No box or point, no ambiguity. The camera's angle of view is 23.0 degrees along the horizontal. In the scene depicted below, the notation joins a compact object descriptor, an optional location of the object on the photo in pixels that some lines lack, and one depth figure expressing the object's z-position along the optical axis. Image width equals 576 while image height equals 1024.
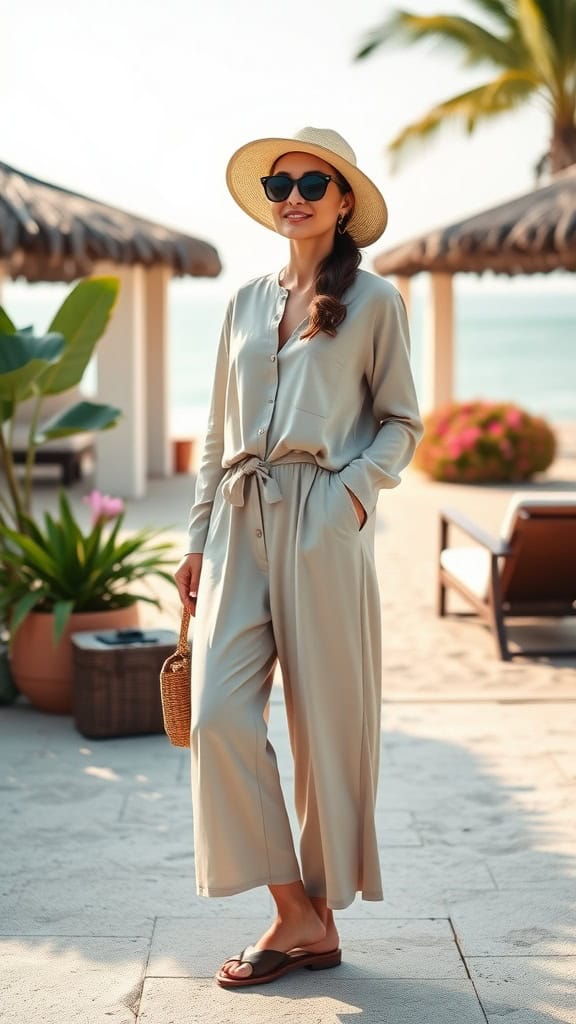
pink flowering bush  15.74
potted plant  5.93
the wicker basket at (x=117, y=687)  5.57
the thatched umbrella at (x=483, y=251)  14.37
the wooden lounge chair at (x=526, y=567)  6.99
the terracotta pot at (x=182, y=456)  17.05
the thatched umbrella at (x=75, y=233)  11.68
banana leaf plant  6.02
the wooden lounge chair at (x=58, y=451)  15.24
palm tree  21.52
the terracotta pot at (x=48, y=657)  5.92
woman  3.16
